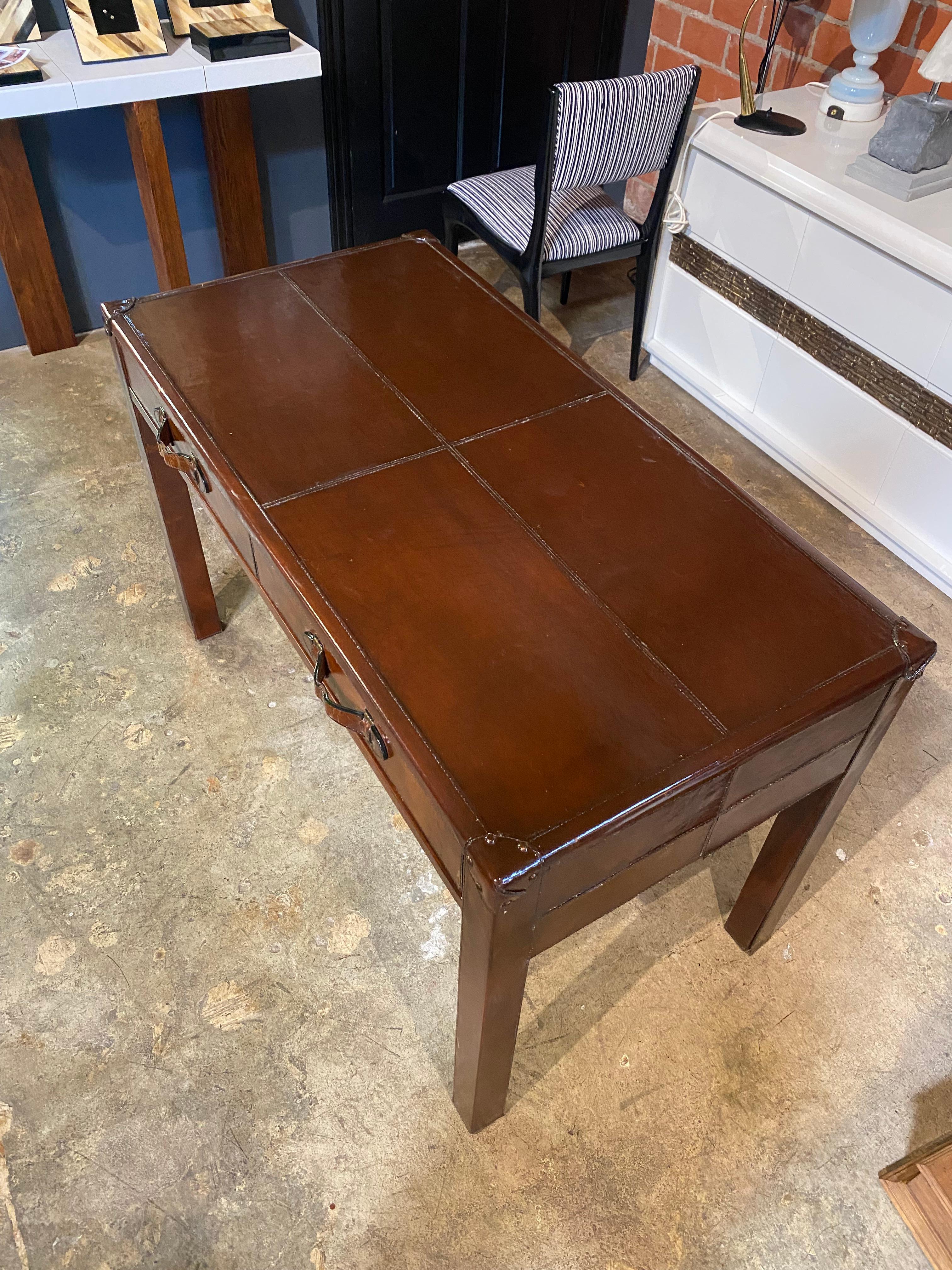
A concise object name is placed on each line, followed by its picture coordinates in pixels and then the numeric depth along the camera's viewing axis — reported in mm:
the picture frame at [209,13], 2400
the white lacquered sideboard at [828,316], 2102
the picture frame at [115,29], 2217
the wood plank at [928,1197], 1275
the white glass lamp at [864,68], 2176
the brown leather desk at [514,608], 1009
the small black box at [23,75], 2139
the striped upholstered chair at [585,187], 2156
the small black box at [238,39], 2309
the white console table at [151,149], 2227
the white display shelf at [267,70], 2326
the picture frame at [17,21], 2266
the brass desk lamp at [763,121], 2365
